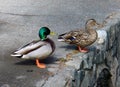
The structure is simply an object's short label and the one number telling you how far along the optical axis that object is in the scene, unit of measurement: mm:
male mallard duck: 7242
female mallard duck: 7863
